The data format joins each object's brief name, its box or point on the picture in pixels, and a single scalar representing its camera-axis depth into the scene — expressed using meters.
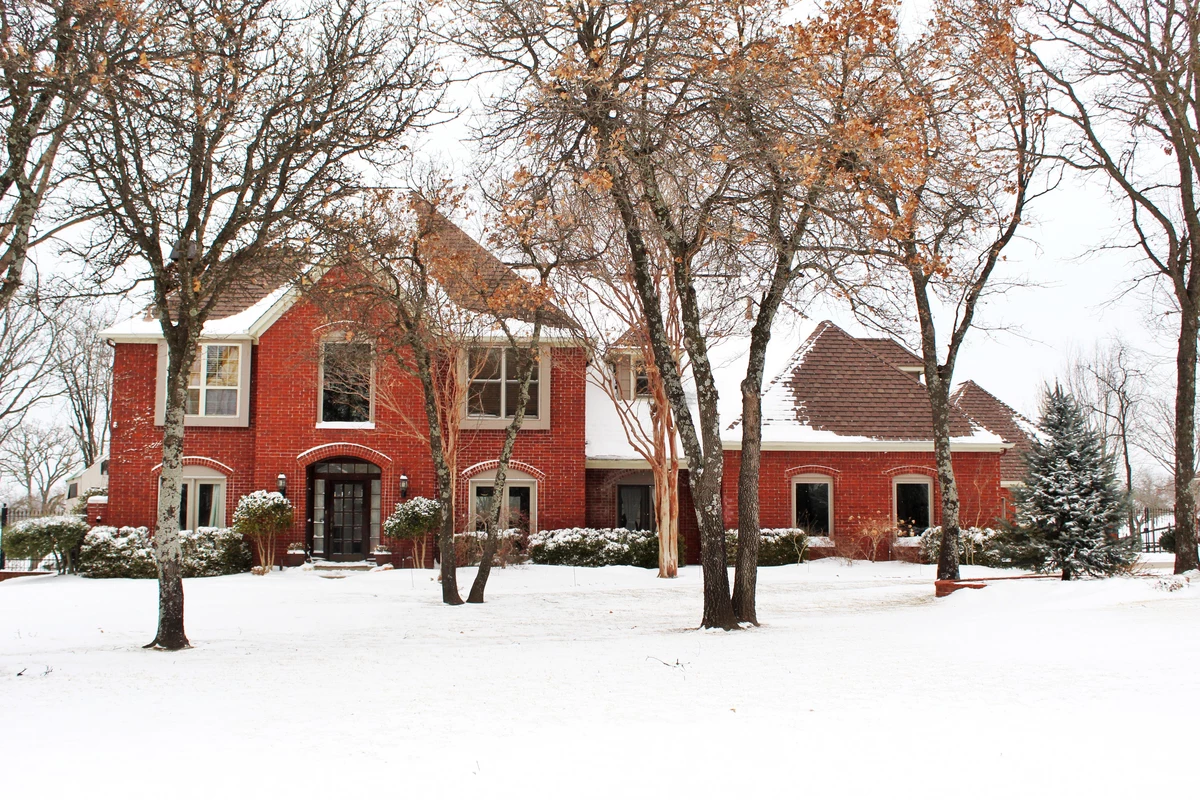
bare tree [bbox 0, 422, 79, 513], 48.38
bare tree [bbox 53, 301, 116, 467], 38.09
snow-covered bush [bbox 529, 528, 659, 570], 23.80
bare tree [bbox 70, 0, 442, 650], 11.02
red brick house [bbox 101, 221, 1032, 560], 24.25
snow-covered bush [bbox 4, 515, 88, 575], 22.00
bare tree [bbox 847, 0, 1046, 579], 14.23
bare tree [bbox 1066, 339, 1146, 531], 42.97
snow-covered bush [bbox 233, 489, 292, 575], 22.92
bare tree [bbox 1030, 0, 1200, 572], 15.34
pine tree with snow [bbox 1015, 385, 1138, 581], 14.99
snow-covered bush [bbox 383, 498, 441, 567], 23.09
